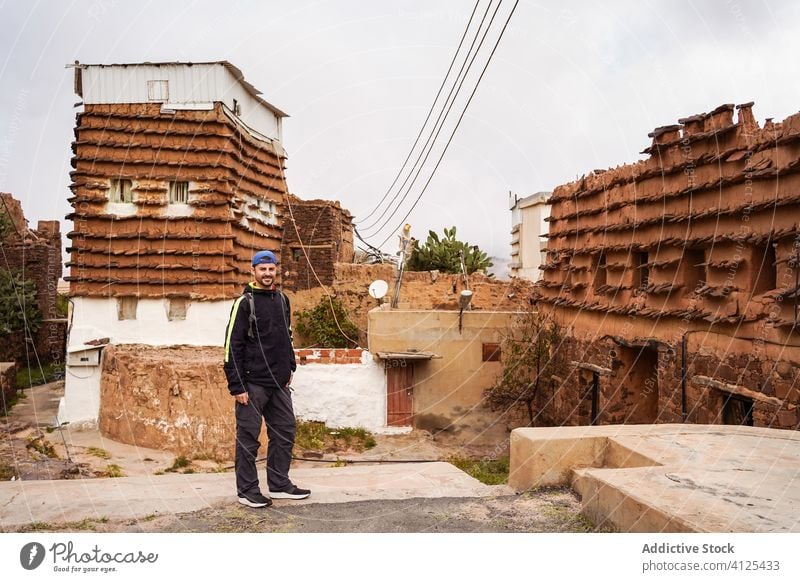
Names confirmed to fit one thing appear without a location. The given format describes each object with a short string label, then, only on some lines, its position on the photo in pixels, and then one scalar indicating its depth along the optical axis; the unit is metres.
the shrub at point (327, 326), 18.81
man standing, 5.07
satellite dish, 17.83
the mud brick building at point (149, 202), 14.16
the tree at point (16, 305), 20.81
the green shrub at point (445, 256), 23.19
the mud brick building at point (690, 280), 7.20
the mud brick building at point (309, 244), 20.33
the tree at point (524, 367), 14.24
